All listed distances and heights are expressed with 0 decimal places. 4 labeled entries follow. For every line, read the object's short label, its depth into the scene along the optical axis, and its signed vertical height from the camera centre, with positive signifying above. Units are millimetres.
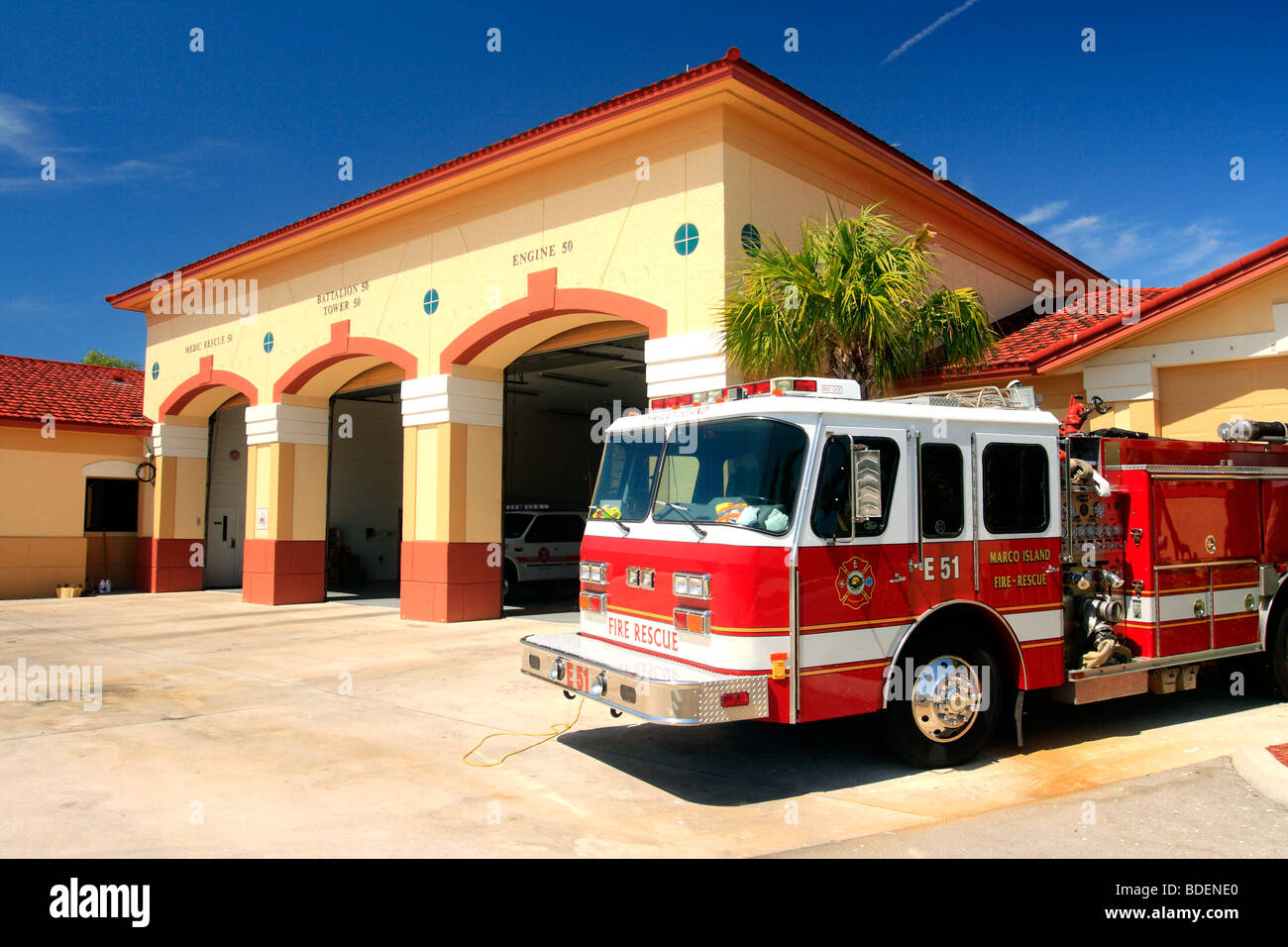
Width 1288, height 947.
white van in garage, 19016 -627
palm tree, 9258 +2094
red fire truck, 5707 -337
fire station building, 11219 +3307
